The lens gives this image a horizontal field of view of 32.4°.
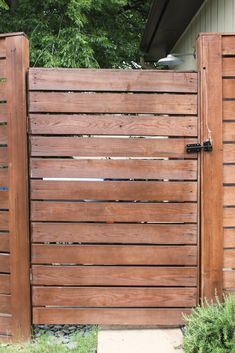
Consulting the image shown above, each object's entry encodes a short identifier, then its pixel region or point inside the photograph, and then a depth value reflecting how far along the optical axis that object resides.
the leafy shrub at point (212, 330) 2.30
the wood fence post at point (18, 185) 2.72
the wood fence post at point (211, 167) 2.74
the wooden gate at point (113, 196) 2.78
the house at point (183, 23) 3.90
